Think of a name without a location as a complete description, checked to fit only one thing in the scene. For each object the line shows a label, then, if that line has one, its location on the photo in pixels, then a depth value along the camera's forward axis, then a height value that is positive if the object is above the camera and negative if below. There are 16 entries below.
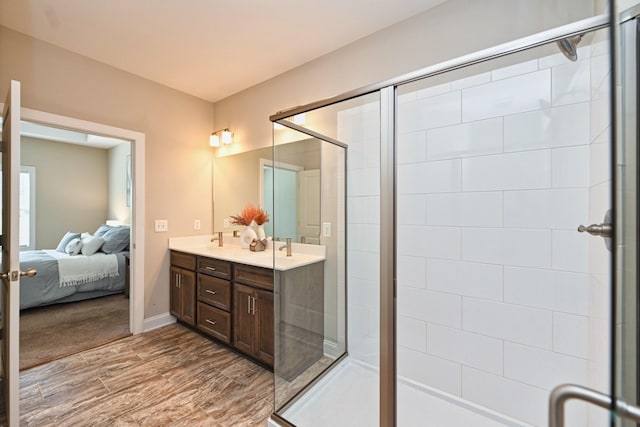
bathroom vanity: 1.95 -0.71
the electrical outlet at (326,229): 2.16 -0.13
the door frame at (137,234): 2.72 -0.22
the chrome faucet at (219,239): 3.20 -0.32
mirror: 2.13 +0.16
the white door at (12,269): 1.43 -0.31
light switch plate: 2.89 -0.14
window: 4.95 +0.04
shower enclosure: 1.20 -0.16
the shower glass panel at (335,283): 1.77 -0.53
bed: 3.31 -0.76
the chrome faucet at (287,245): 2.14 -0.26
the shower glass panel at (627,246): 0.44 -0.06
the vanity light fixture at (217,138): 3.17 +0.87
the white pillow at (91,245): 3.99 -0.48
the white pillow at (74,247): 4.04 -0.52
